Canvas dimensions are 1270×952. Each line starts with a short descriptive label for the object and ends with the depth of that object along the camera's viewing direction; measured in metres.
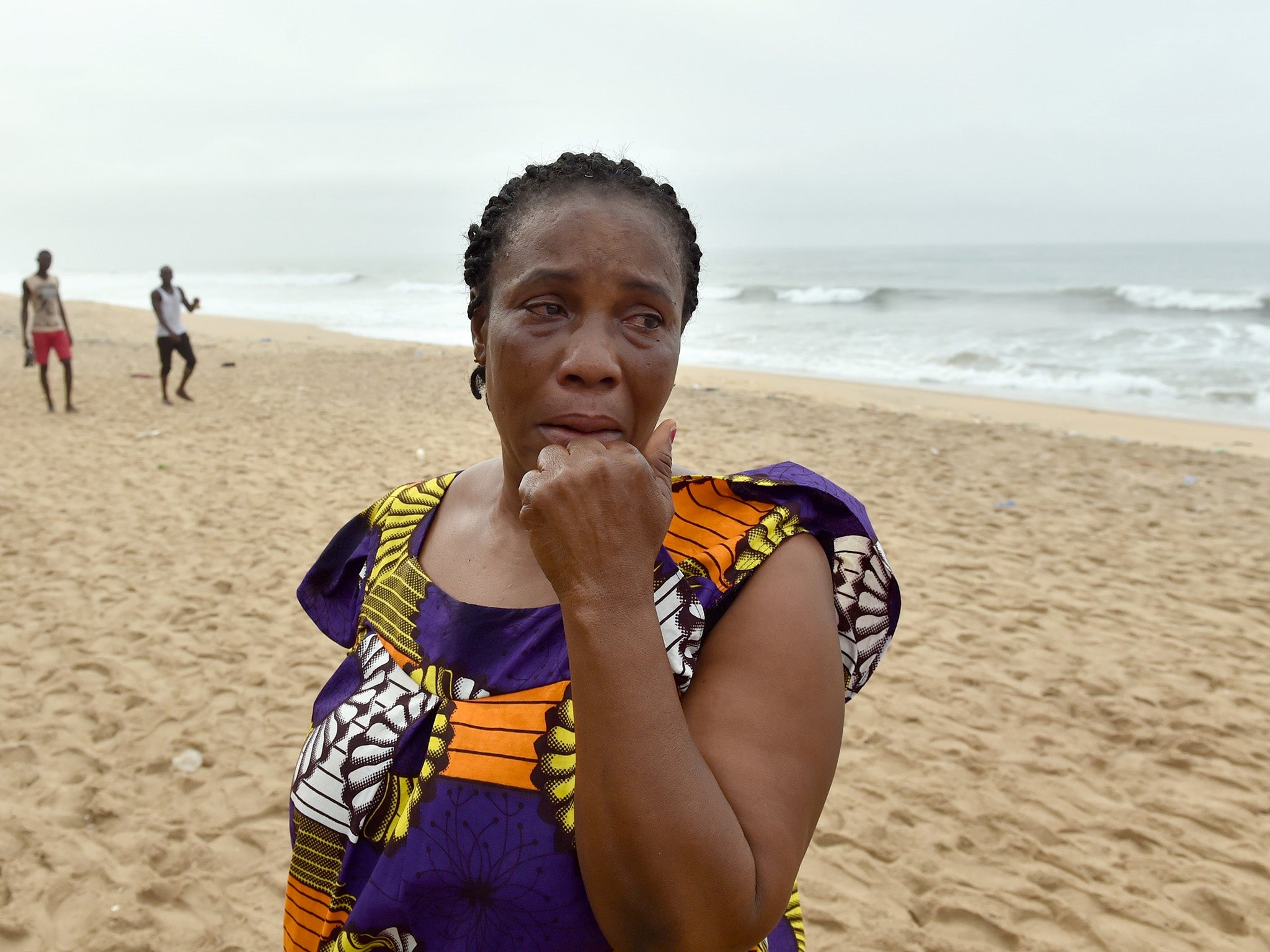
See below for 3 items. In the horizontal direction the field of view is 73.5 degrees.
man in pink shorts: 9.09
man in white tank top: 9.97
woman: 0.83
